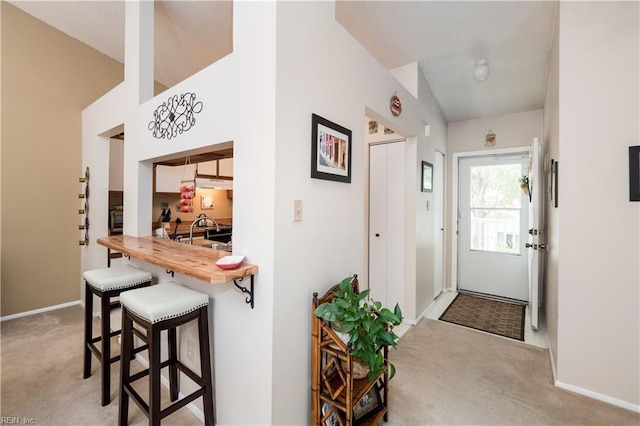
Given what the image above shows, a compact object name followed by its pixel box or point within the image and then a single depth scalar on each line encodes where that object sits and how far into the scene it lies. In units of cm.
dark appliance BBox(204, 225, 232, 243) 438
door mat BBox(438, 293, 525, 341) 304
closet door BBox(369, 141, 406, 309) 316
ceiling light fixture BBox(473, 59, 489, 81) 277
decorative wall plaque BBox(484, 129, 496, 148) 402
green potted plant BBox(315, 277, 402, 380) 137
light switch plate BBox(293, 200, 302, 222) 147
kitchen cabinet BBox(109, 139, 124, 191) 383
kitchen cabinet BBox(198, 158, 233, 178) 444
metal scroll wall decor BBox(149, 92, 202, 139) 187
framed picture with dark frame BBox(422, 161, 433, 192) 324
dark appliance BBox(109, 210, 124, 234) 370
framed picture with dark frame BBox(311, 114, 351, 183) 159
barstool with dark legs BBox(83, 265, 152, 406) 186
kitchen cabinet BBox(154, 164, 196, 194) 414
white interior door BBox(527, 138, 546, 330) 275
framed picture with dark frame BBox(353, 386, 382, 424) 157
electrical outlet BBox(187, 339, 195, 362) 184
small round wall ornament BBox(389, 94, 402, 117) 246
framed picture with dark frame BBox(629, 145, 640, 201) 173
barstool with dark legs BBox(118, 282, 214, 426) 142
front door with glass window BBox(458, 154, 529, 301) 393
